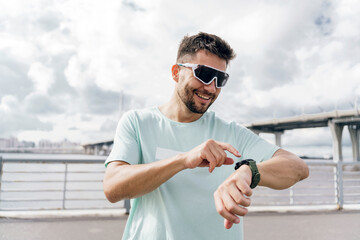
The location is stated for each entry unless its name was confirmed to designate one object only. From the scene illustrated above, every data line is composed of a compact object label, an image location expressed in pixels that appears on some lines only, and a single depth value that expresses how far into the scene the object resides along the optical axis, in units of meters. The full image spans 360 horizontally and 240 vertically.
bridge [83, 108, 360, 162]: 32.16
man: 1.01
